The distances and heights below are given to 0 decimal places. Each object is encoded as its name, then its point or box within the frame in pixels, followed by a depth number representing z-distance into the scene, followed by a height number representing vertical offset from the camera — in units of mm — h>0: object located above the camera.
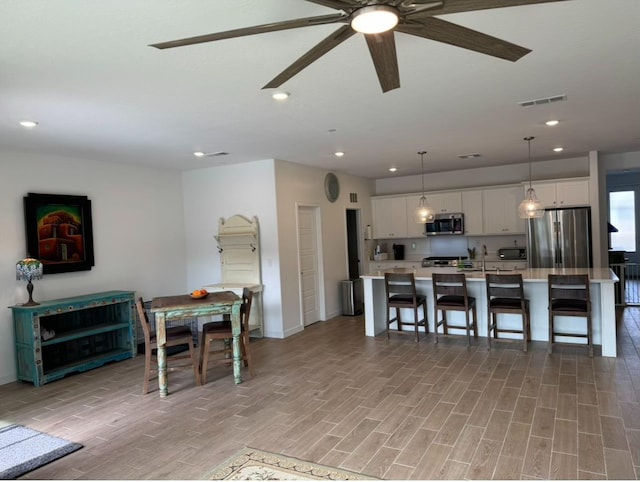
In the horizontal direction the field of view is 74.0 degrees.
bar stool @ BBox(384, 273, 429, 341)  5605 -940
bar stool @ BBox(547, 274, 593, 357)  4695 -966
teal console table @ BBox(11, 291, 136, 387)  4699 -1105
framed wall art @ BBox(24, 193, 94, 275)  5090 +145
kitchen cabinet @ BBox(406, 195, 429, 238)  8580 +39
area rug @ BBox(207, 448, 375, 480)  2652 -1541
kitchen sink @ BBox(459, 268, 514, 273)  5953 -701
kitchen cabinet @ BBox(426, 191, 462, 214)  8172 +400
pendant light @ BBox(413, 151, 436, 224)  6047 +141
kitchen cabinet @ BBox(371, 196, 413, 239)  8742 +166
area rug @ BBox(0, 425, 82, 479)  2937 -1539
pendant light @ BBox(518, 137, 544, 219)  5289 +123
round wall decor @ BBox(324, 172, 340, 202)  7504 +746
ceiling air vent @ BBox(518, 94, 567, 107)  3750 +1051
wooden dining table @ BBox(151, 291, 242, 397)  4168 -777
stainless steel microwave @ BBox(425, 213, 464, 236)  8086 -51
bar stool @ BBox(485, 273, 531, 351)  5020 -987
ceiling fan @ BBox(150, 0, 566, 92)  1599 +814
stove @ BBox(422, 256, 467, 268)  8062 -737
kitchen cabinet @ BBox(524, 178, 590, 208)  7020 +392
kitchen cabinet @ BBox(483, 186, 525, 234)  7723 +154
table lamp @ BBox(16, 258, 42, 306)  4762 -298
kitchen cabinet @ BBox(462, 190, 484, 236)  8000 +165
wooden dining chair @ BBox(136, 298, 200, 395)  4207 -1055
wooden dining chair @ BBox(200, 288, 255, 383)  4475 -1078
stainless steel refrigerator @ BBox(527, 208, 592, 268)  6859 -380
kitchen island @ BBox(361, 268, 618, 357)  4742 -1062
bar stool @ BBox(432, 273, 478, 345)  5297 -976
